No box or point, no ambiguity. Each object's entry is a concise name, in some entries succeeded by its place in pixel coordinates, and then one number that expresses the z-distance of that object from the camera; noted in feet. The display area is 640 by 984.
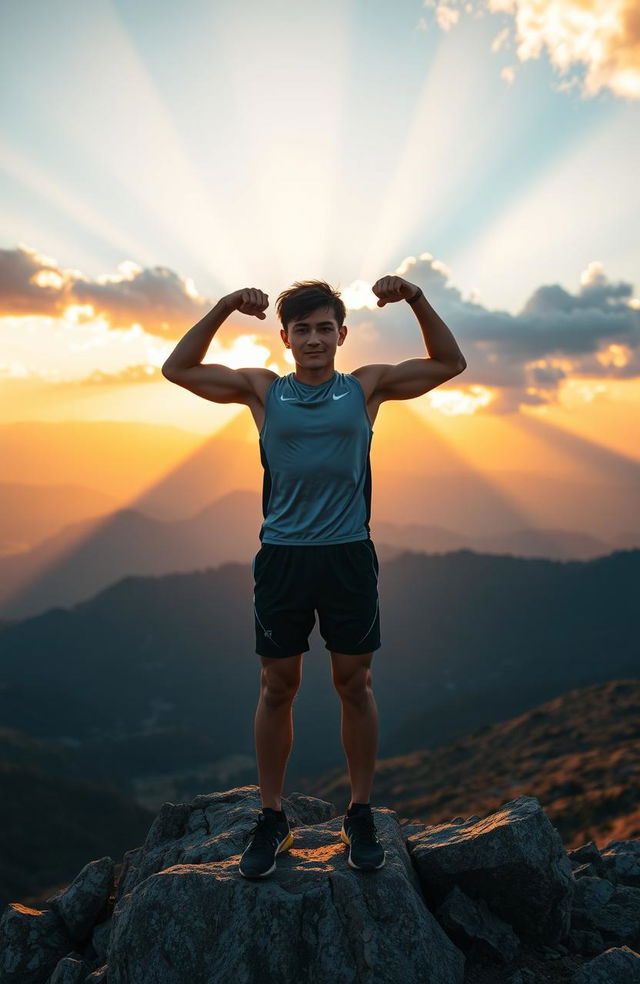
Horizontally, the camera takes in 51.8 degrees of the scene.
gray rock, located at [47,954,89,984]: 17.54
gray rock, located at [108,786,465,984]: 14.35
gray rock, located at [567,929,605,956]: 17.61
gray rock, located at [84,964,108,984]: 16.74
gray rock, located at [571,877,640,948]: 18.69
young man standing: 15.89
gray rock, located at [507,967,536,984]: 15.61
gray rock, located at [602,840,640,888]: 22.71
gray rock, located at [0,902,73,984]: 18.98
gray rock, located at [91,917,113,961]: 19.20
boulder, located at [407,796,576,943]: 17.44
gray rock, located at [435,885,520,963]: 16.40
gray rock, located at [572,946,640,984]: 15.39
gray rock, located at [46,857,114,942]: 20.22
